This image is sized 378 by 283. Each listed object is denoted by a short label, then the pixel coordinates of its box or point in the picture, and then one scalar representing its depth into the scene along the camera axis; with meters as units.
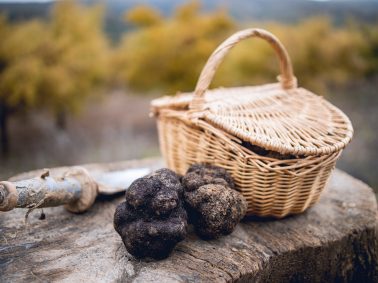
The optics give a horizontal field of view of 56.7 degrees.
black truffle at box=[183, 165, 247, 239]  0.33
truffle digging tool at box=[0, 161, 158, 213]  0.32
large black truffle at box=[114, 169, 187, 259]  0.31
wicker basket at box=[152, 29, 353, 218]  0.36
